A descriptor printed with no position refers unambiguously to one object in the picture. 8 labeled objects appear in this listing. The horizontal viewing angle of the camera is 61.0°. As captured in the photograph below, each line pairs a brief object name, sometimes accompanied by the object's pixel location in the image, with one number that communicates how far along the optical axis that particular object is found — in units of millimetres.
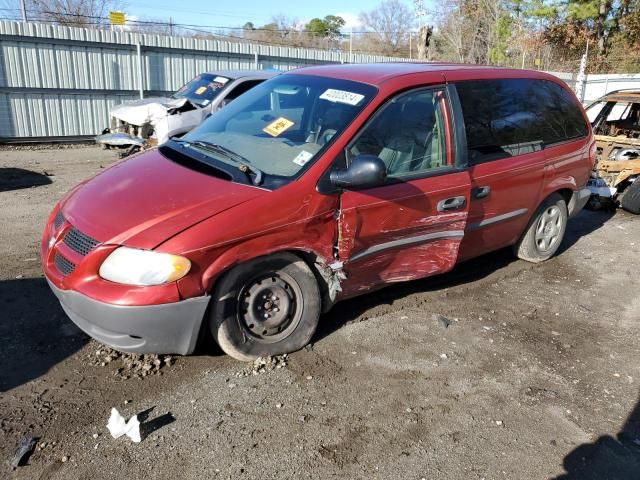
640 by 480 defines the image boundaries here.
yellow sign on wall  16752
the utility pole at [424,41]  17312
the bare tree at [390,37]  52938
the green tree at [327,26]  60688
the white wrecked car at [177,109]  9938
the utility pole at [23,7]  14596
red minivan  3061
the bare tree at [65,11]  25686
